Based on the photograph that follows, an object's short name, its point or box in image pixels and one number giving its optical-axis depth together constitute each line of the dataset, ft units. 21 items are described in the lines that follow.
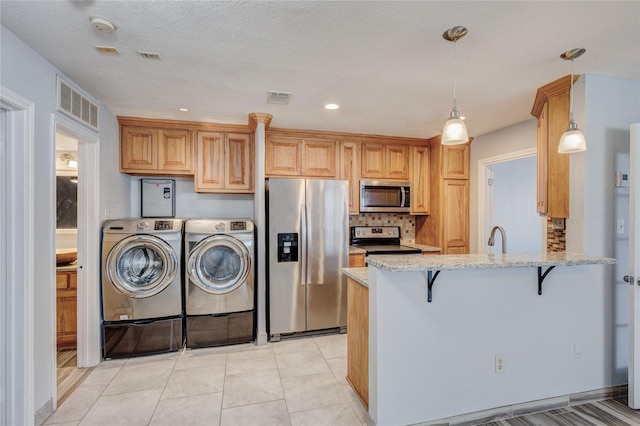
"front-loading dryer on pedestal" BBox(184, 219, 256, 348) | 10.43
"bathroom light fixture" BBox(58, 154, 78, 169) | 12.21
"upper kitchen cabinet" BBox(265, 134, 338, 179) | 12.62
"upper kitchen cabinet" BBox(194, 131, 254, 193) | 11.93
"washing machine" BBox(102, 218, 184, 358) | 9.66
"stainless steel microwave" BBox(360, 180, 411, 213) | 13.57
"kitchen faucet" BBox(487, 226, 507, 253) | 7.42
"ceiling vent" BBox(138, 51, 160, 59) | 6.71
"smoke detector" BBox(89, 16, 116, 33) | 5.49
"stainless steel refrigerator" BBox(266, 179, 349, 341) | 11.30
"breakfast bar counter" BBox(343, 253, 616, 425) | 6.31
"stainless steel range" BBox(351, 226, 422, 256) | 14.34
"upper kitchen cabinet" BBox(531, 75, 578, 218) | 7.91
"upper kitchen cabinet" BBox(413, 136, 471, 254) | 13.71
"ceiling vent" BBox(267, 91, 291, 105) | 8.93
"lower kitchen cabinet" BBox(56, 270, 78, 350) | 10.21
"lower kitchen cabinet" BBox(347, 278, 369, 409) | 7.03
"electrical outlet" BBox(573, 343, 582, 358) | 7.39
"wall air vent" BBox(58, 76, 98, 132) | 7.59
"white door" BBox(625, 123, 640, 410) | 6.97
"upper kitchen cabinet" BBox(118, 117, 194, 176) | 11.33
